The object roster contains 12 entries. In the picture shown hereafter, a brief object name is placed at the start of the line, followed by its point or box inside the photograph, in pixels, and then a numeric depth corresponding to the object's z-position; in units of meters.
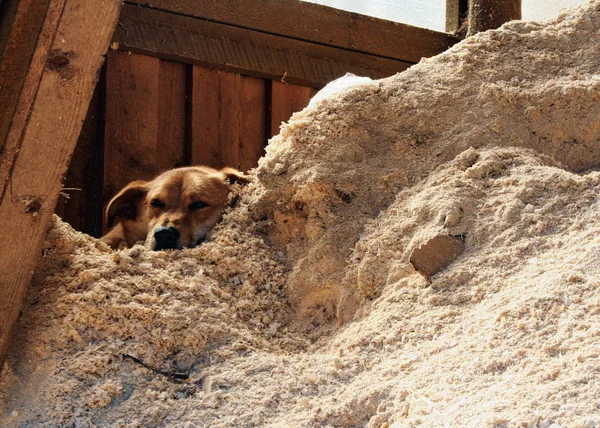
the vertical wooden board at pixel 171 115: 4.68
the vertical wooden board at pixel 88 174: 4.43
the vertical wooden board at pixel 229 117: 4.83
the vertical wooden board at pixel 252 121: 4.92
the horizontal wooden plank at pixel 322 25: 4.75
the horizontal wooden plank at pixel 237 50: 4.54
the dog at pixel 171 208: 4.27
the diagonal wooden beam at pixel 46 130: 2.40
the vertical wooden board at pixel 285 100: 5.00
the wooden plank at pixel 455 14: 5.60
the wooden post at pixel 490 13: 5.24
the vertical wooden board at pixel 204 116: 4.74
